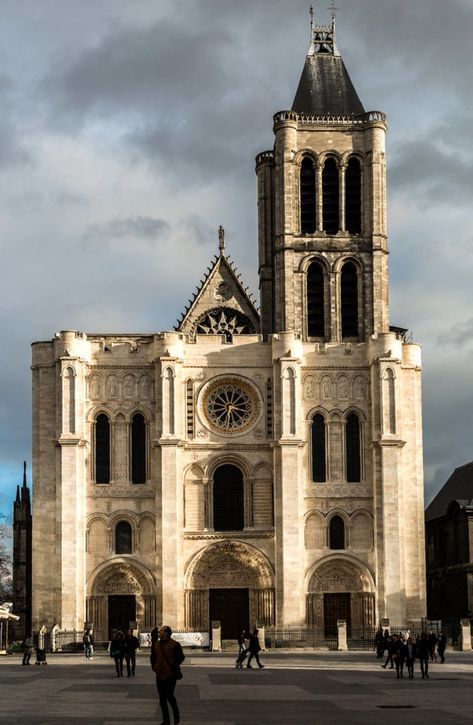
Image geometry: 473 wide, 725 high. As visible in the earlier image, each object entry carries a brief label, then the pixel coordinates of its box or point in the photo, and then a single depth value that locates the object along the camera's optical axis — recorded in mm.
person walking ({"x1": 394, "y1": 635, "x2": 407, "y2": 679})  37500
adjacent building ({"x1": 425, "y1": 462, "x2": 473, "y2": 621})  76125
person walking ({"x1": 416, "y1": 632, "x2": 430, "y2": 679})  37844
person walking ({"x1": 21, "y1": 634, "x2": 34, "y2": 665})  48881
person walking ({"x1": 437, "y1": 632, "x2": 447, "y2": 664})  49481
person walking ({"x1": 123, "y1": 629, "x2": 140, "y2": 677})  39641
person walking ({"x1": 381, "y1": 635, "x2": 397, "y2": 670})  39181
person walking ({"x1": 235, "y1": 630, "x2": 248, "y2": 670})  43281
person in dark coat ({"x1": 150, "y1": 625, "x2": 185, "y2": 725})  21688
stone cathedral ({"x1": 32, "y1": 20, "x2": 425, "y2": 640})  66812
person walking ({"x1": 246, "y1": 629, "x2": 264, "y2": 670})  42188
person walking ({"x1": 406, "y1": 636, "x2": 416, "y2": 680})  37562
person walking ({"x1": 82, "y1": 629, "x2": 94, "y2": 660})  55459
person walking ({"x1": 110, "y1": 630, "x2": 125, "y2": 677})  39250
